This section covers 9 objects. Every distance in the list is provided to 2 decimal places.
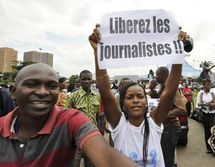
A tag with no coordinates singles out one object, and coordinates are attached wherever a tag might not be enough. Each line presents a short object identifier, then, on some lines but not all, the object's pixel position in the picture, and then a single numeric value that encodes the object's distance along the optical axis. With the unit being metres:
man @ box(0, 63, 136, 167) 0.77
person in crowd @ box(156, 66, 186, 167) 2.14
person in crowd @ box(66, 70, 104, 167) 2.44
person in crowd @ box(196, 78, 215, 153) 3.79
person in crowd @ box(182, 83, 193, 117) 5.92
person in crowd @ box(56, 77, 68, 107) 3.47
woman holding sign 1.27
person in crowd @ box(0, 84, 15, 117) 1.68
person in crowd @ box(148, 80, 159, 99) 2.81
